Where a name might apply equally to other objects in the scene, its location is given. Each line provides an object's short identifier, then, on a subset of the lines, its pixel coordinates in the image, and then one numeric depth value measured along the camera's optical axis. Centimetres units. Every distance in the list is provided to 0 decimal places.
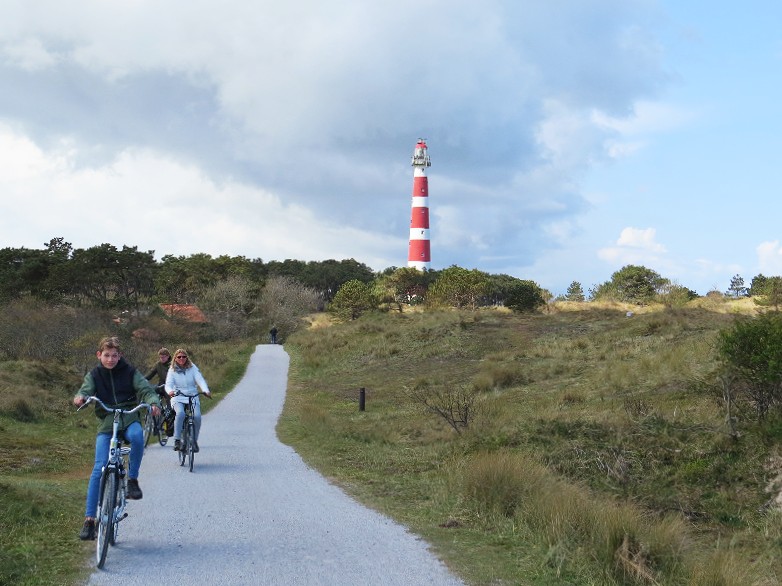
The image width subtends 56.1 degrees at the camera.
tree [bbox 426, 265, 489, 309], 6191
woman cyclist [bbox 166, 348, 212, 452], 1144
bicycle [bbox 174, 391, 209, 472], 1130
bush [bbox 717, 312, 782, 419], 1251
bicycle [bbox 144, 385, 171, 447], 1397
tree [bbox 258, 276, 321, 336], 6912
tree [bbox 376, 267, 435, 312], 7531
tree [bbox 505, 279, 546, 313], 5053
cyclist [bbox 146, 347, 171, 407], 1373
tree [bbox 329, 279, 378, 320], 6719
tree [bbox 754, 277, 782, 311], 3566
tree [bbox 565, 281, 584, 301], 7521
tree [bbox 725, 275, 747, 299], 6212
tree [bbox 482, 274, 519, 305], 8042
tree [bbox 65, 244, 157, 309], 5159
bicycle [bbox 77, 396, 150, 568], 582
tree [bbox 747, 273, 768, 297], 5658
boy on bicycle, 640
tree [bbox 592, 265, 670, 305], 6498
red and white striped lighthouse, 7306
